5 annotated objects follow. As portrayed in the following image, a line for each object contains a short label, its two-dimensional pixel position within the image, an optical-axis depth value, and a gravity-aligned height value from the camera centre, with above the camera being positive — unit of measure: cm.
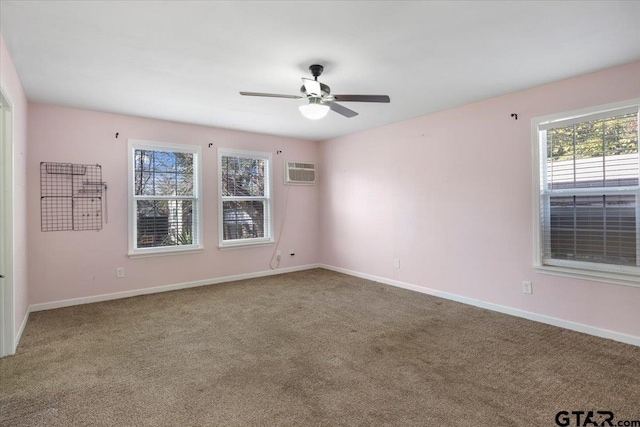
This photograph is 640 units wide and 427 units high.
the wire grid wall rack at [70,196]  401 +22
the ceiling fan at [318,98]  280 +97
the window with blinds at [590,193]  302 +15
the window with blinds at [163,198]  463 +22
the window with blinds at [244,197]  543 +25
